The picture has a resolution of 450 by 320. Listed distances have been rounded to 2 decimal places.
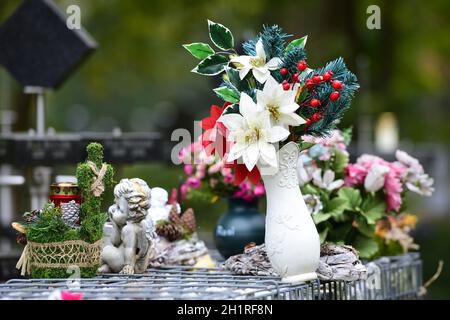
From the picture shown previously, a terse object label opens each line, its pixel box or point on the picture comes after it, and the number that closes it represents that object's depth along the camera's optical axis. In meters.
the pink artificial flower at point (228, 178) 4.93
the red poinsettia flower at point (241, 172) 3.72
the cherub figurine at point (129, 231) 3.87
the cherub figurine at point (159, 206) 4.72
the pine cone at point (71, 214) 3.83
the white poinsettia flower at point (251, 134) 3.54
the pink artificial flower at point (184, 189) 5.20
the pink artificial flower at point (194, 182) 5.09
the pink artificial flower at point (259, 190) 4.91
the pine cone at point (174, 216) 4.79
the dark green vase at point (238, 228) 4.84
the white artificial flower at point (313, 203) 4.62
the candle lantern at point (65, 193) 3.91
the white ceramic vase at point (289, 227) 3.68
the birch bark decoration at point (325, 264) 3.85
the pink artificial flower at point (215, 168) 4.94
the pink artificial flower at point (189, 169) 5.16
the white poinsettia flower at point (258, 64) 3.67
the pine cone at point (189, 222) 4.83
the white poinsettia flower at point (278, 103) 3.56
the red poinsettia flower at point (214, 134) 3.80
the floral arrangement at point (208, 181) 4.94
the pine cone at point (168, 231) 4.72
